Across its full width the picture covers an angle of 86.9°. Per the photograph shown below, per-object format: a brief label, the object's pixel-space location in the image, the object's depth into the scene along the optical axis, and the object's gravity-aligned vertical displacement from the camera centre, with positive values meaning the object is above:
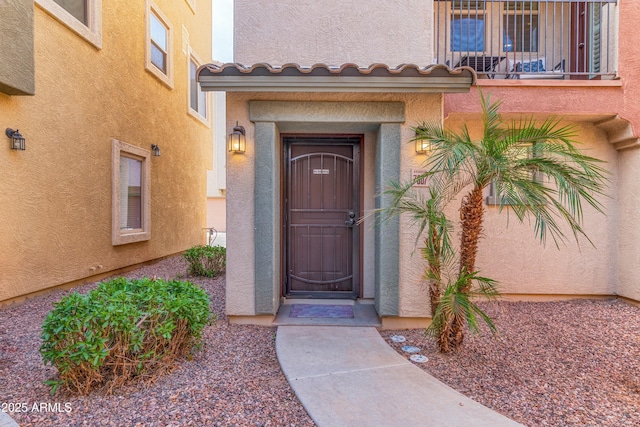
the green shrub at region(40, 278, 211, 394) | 2.79 -1.10
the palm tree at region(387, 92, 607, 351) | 3.12 +0.31
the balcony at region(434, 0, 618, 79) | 5.49 +3.18
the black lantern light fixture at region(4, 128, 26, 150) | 5.18 +1.08
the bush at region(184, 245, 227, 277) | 7.59 -1.19
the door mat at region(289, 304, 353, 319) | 5.01 -1.57
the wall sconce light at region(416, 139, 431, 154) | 4.51 +0.85
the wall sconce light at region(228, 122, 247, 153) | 4.56 +0.93
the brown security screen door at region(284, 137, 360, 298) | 5.67 -0.15
